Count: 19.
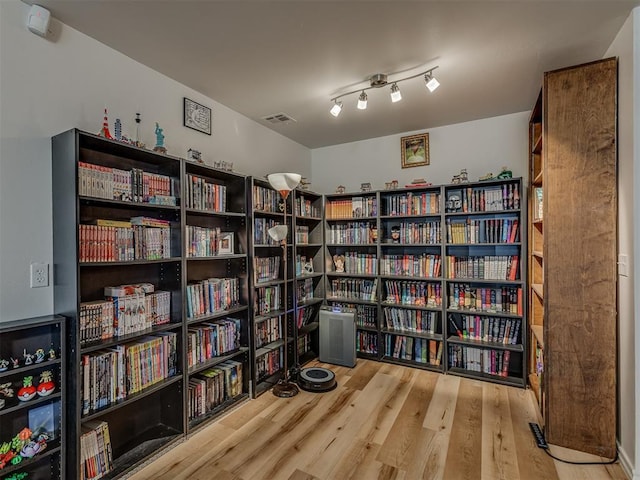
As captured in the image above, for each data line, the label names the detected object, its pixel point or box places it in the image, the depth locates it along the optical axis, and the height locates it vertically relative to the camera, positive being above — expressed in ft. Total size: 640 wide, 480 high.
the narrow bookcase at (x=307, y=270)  11.44 -1.23
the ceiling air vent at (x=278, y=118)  10.34 +3.89
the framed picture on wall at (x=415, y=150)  11.84 +3.22
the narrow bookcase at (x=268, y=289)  9.20 -1.61
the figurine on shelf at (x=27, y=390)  4.88 -2.31
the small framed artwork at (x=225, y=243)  8.46 -0.14
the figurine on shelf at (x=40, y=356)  5.11 -1.87
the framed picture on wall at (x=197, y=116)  8.34 +3.23
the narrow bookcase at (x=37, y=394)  4.92 -2.40
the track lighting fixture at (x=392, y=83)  7.50 +3.82
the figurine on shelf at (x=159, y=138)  7.21 +2.23
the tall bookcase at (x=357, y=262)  11.96 -0.95
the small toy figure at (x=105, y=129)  6.08 +2.10
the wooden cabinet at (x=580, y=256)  6.46 -0.40
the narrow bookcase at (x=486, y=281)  9.85 -1.39
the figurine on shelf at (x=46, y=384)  5.04 -2.30
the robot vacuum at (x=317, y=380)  9.38 -4.19
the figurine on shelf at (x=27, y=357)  5.05 -1.88
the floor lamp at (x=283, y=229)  9.04 +0.22
